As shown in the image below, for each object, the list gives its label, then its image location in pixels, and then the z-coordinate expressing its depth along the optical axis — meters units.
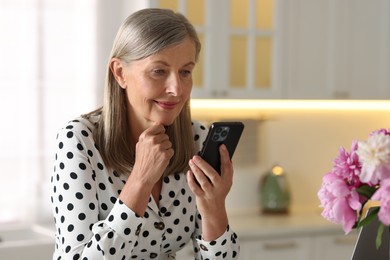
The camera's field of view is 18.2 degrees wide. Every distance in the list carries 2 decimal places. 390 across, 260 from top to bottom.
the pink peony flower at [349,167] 2.24
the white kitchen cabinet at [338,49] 4.56
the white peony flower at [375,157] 2.18
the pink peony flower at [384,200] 2.14
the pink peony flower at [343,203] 2.22
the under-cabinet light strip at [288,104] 4.57
